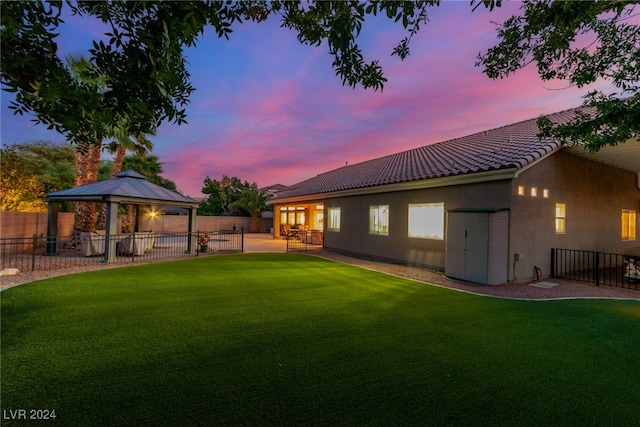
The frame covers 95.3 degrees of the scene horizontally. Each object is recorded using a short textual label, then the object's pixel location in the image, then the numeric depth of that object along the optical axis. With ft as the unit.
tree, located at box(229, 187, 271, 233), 98.17
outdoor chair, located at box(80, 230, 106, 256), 39.75
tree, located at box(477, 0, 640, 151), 18.66
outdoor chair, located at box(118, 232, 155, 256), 41.55
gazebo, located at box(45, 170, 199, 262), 38.58
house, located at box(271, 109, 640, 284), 27.96
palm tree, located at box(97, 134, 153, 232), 52.01
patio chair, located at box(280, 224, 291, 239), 79.65
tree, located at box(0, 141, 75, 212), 52.85
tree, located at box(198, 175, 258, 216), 108.06
